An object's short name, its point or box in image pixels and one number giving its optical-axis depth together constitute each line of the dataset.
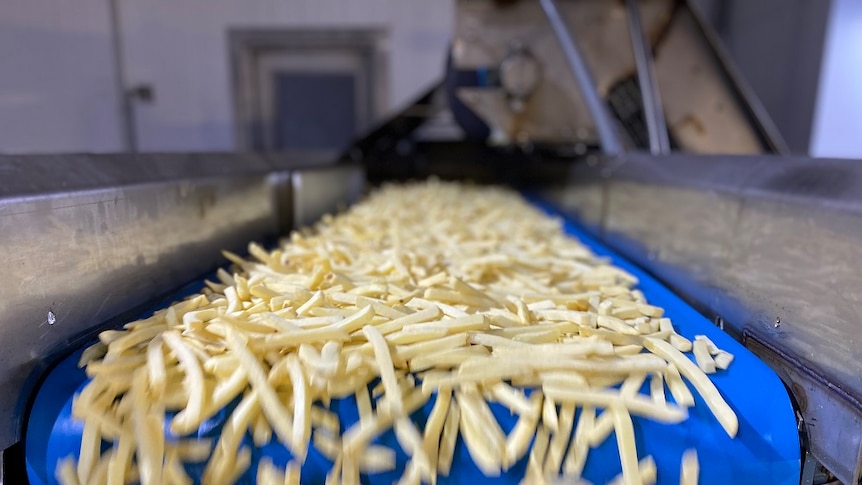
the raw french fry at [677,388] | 0.58
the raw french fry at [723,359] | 0.66
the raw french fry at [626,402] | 0.56
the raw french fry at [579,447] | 0.54
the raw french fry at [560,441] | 0.54
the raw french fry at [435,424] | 0.54
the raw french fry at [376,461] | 0.54
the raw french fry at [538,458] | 0.53
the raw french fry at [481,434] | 0.53
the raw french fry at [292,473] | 0.53
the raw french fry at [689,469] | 0.54
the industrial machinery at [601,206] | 0.63
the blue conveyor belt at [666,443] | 0.54
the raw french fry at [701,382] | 0.57
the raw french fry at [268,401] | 0.53
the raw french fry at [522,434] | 0.54
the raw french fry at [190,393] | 0.54
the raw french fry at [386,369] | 0.55
